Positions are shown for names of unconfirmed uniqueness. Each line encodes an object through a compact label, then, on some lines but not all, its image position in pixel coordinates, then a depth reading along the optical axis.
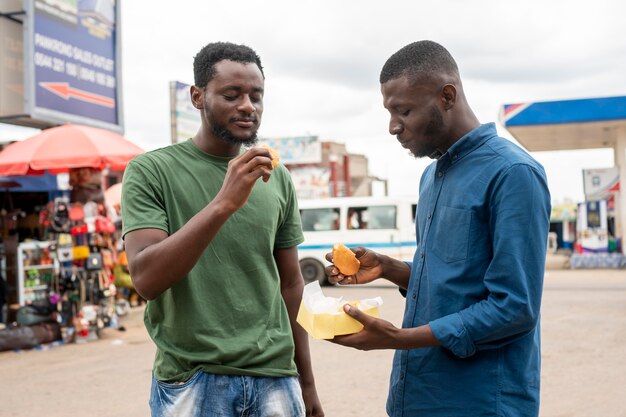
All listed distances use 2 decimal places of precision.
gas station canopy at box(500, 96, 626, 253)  20.59
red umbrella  9.51
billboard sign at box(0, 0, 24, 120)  12.20
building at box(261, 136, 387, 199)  41.75
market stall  9.63
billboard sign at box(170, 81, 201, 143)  22.95
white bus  18.61
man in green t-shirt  2.33
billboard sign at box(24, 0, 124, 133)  12.17
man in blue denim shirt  1.94
